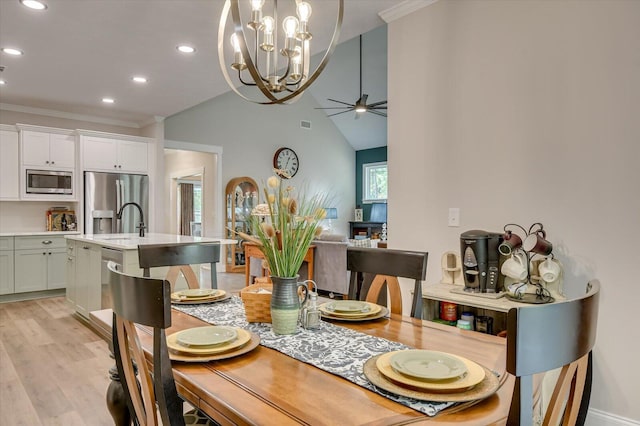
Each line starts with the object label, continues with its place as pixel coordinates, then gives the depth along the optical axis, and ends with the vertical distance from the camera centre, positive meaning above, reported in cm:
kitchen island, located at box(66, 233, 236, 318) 366 -49
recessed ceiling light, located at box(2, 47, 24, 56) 374 +147
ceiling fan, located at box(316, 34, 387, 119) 680 +175
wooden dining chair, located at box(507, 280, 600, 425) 70 -23
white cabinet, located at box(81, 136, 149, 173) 587 +84
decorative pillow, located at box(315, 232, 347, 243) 539 -33
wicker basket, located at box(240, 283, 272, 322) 156 -35
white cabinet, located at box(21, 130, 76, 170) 553 +84
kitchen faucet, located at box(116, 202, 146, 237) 573 +3
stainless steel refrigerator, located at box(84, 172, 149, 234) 584 +16
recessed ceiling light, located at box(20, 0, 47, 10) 290 +147
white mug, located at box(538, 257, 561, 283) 206 -28
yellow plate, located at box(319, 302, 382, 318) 163 -40
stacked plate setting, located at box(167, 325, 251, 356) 123 -40
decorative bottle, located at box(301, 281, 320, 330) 149 -36
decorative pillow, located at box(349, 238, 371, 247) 611 -45
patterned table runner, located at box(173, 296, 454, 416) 101 -42
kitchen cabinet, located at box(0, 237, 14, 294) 522 -68
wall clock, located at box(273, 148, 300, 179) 873 +112
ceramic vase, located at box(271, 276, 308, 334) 141 -31
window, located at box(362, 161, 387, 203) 1016 +77
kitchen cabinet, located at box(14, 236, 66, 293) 534 -68
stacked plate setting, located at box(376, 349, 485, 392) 99 -40
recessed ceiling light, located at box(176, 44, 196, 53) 375 +150
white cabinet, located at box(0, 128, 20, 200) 543 +61
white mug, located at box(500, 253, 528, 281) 210 -27
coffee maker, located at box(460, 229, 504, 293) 226 -25
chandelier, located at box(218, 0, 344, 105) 173 +79
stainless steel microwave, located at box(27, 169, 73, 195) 557 +41
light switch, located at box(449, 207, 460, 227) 270 -2
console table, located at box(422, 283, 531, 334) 207 -46
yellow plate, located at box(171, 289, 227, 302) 194 -40
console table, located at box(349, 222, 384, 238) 984 -36
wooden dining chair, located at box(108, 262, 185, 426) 97 -33
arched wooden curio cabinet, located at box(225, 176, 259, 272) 788 +10
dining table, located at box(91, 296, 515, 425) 88 -43
